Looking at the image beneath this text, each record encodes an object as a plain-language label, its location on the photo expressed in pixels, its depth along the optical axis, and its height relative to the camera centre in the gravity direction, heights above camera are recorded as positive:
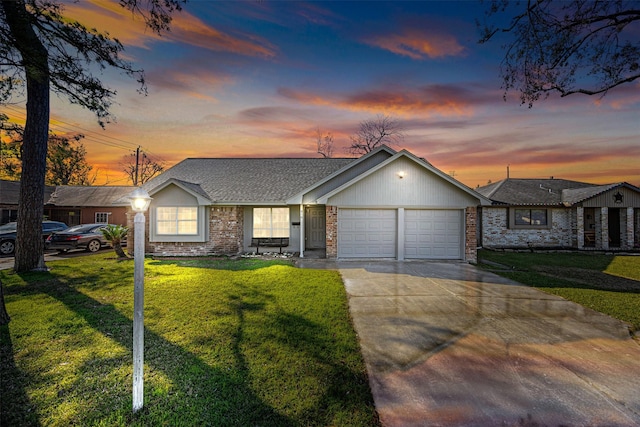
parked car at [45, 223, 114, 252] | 14.64 -1.22
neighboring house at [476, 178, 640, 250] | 17.14 -0.04
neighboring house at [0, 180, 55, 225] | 23.16 +1.32
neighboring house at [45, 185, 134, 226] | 25.75 +0.85
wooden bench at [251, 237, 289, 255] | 14.43 -1.30
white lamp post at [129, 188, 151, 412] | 2.88 -1.06
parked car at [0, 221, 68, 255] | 14.09 -1.15
